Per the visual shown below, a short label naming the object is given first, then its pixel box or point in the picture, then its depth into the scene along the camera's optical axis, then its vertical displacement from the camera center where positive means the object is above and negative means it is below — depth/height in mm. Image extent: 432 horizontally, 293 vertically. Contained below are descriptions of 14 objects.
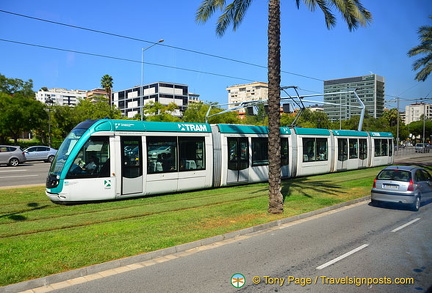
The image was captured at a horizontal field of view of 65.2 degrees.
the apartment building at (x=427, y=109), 188788 +16205
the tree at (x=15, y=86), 60466 +9799
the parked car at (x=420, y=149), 65938 -2344
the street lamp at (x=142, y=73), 32012 +6438
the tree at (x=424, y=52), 26750 +7147
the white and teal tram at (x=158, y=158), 11836 -849
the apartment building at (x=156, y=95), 106875 +14108
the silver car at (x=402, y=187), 11500 -1738
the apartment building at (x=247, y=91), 168250 +24057
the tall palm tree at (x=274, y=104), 11055 +1106
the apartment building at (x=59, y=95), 190212 +24665
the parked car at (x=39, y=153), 34188 -1478
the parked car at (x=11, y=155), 28750 -1404
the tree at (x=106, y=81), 81375 +13843
